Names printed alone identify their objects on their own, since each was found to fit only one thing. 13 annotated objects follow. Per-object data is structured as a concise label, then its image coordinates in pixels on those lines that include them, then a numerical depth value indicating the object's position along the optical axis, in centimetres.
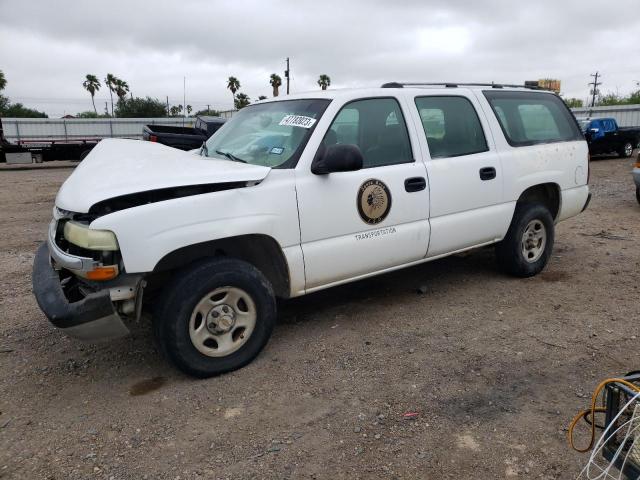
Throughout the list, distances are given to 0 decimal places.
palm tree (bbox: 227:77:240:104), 6794
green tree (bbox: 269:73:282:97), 5919
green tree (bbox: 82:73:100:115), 6738
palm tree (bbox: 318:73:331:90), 6066
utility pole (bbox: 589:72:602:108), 5480
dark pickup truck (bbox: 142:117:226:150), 1262
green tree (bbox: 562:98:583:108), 4225
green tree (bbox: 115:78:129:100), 6819
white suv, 310
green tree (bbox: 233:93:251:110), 5871
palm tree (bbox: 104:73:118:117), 6769
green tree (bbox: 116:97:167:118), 4891
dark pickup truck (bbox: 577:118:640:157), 1831
